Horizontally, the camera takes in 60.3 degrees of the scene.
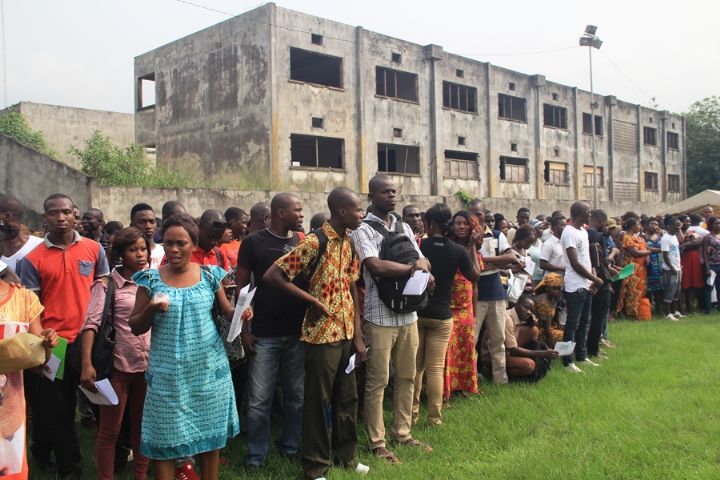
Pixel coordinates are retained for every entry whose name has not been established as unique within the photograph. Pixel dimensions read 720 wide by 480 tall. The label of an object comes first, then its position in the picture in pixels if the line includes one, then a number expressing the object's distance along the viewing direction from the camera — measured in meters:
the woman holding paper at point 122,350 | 3.96
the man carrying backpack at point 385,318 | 4.56
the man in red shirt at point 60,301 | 4.27
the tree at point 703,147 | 41.97
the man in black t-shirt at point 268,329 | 4.52
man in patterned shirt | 4.19
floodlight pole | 27.64
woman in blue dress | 3.39
